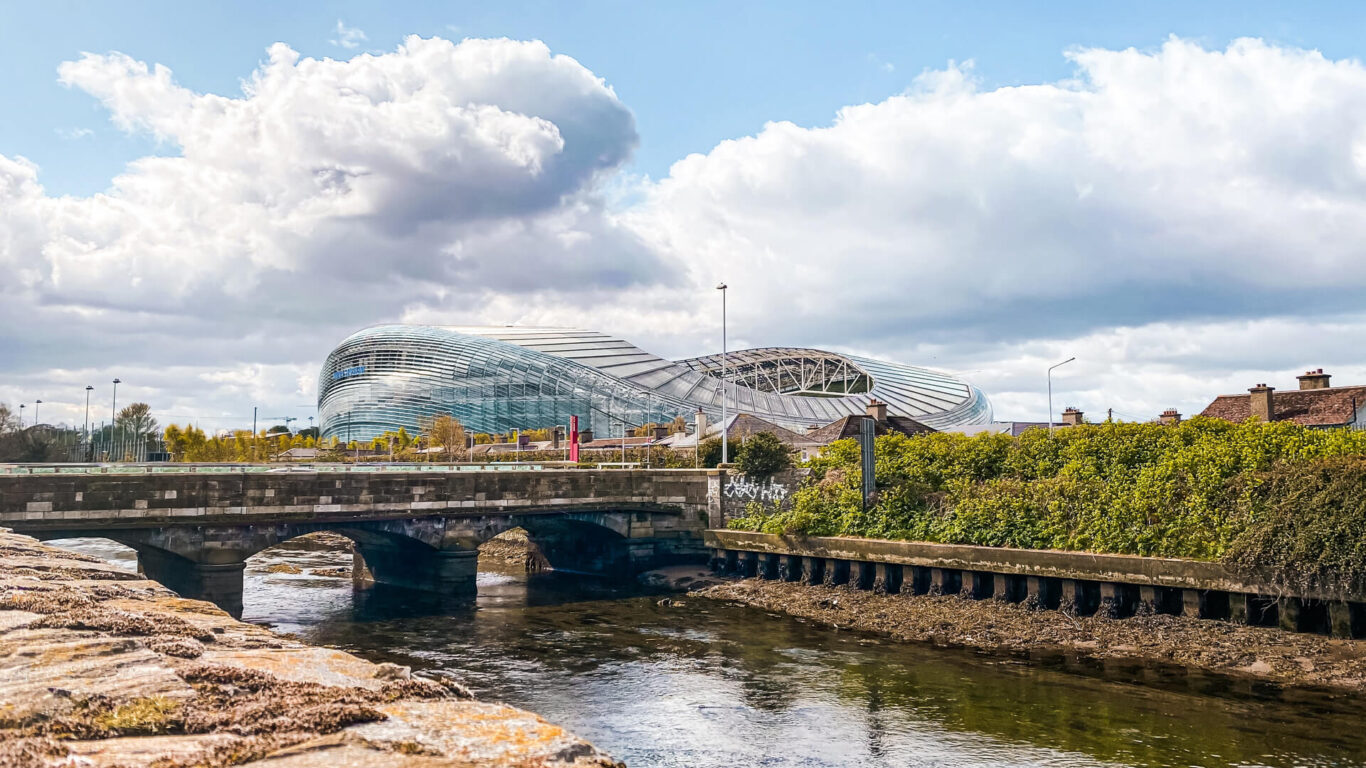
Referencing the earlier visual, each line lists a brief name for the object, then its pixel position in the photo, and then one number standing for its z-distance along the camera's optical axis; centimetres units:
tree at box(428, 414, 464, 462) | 9881
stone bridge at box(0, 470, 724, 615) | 3056
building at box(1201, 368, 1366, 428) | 4550
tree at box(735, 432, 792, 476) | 4334
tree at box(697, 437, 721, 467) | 4706
